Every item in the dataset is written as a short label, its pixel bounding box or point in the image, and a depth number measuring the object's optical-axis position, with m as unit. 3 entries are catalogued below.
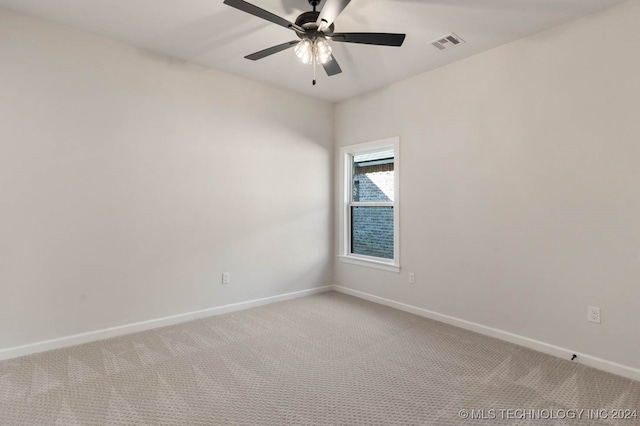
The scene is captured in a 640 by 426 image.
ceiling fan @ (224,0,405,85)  1.93
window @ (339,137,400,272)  4.12
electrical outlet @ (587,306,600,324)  2.52
